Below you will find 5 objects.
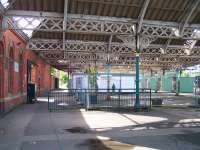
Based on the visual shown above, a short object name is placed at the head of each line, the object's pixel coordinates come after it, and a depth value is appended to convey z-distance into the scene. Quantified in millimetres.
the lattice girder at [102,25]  10401
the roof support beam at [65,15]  9787
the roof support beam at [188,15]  10597
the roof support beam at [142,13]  10455
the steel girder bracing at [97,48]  16510
